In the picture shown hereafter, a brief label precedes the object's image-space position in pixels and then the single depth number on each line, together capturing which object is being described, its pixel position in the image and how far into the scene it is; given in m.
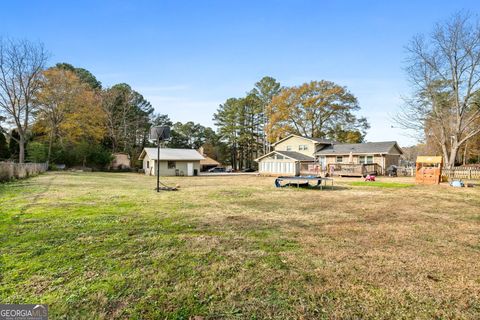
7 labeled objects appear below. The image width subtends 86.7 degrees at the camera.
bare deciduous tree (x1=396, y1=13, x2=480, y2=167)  21.66
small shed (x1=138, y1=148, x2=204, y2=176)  27.99
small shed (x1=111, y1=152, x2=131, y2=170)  35.59
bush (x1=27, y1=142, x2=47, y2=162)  28.41
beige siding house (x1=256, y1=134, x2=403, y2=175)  27.02
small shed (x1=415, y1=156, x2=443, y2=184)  16.03
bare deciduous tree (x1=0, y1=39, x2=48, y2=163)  24.30
